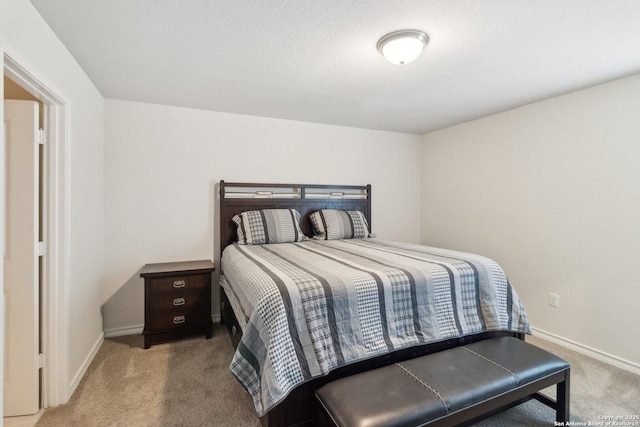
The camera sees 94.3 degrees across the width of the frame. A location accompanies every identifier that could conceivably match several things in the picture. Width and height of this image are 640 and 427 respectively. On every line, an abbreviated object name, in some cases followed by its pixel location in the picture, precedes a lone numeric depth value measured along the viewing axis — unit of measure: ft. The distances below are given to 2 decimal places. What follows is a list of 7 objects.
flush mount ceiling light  5.69
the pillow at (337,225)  10.96
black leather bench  3.93
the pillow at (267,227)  9.84
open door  5.56
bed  4.64
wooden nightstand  8.33
